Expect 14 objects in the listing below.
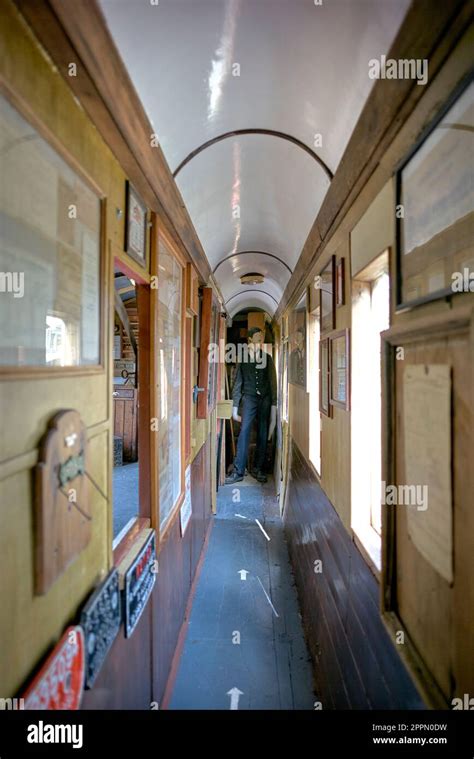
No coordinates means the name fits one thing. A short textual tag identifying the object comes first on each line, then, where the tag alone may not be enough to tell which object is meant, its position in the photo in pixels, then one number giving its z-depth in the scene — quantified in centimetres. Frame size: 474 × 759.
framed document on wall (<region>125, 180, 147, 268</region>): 136
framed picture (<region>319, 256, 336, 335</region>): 197
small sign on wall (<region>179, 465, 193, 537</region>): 248
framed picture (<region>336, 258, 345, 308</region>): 180
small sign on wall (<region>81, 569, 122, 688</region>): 99
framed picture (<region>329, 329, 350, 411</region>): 170
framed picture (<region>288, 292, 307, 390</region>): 337
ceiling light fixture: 519
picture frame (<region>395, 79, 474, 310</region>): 77
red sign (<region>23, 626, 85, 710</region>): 74
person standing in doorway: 649
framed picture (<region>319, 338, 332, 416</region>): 213
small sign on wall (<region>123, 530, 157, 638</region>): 131
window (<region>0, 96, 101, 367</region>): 69
